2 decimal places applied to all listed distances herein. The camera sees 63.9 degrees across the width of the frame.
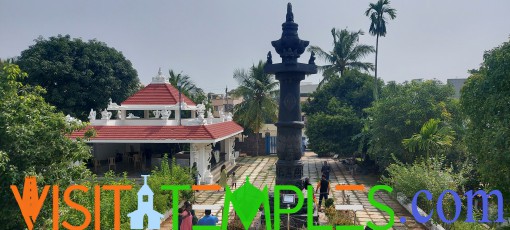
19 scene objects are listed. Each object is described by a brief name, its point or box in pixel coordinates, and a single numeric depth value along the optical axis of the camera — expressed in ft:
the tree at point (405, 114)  63.36
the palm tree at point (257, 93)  104.17
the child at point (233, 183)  59.41
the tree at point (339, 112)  83.71
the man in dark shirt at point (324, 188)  44.98
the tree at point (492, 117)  32.58
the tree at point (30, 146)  25.17
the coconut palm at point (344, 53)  108.68
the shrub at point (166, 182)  40.98
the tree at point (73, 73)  96.68
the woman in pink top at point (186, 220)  31.19
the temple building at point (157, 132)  62.59
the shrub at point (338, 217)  36.97
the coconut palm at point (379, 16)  96.27
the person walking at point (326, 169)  60.29
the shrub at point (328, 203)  42.11
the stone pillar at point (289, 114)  37.45
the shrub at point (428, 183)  40.27
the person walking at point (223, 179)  56.44
